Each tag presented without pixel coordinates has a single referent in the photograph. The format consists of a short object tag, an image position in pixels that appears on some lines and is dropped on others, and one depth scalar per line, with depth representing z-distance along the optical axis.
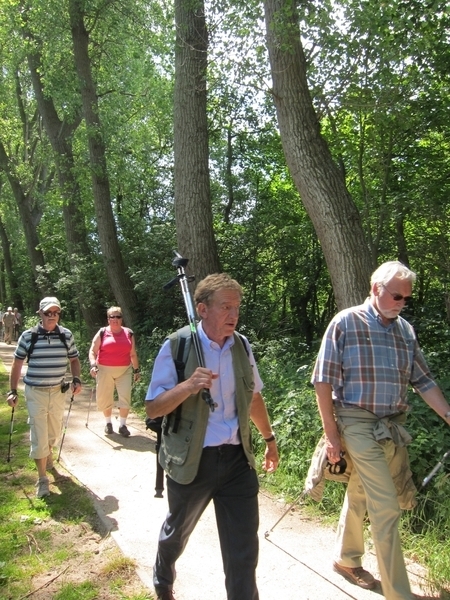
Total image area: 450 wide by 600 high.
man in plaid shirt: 3.29
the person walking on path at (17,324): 25.16
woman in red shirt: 7.69
